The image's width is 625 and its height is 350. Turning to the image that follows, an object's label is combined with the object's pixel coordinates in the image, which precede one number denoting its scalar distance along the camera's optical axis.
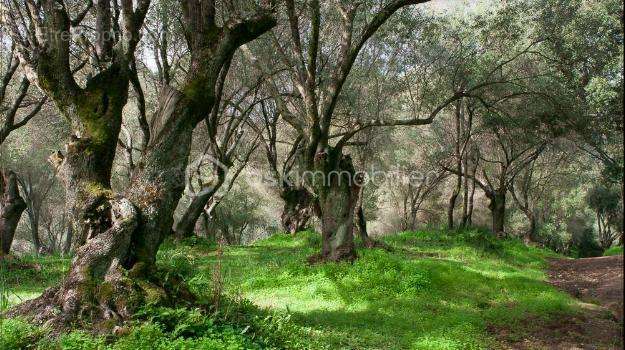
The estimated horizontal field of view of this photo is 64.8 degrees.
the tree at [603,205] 25.63
